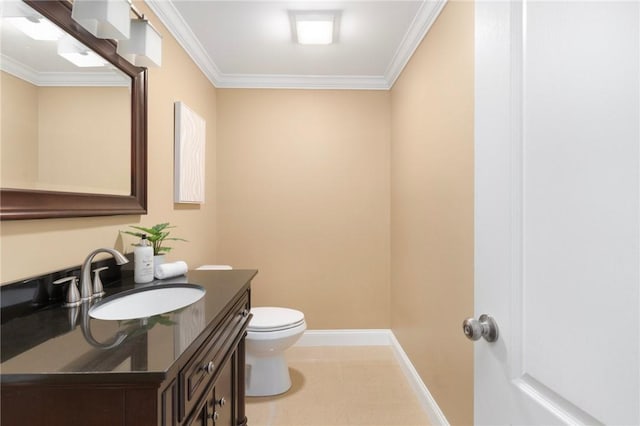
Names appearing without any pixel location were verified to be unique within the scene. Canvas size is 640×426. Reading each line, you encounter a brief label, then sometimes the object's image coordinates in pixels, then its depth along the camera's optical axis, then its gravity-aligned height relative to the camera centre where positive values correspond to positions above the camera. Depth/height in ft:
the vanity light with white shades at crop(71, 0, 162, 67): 3.88 +2.35
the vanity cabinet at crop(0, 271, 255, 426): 2.22 -1.22
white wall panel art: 6.93 +1.27
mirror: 3.29 +1.08
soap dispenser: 4.80 -0.73
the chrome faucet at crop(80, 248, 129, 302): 3.85 -0.72
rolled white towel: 5.04 -0.87
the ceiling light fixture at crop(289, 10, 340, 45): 6.61 +3.81
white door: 1.49 +0.02
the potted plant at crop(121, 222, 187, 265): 5.22 -0.41
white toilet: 6.86 -2.84
